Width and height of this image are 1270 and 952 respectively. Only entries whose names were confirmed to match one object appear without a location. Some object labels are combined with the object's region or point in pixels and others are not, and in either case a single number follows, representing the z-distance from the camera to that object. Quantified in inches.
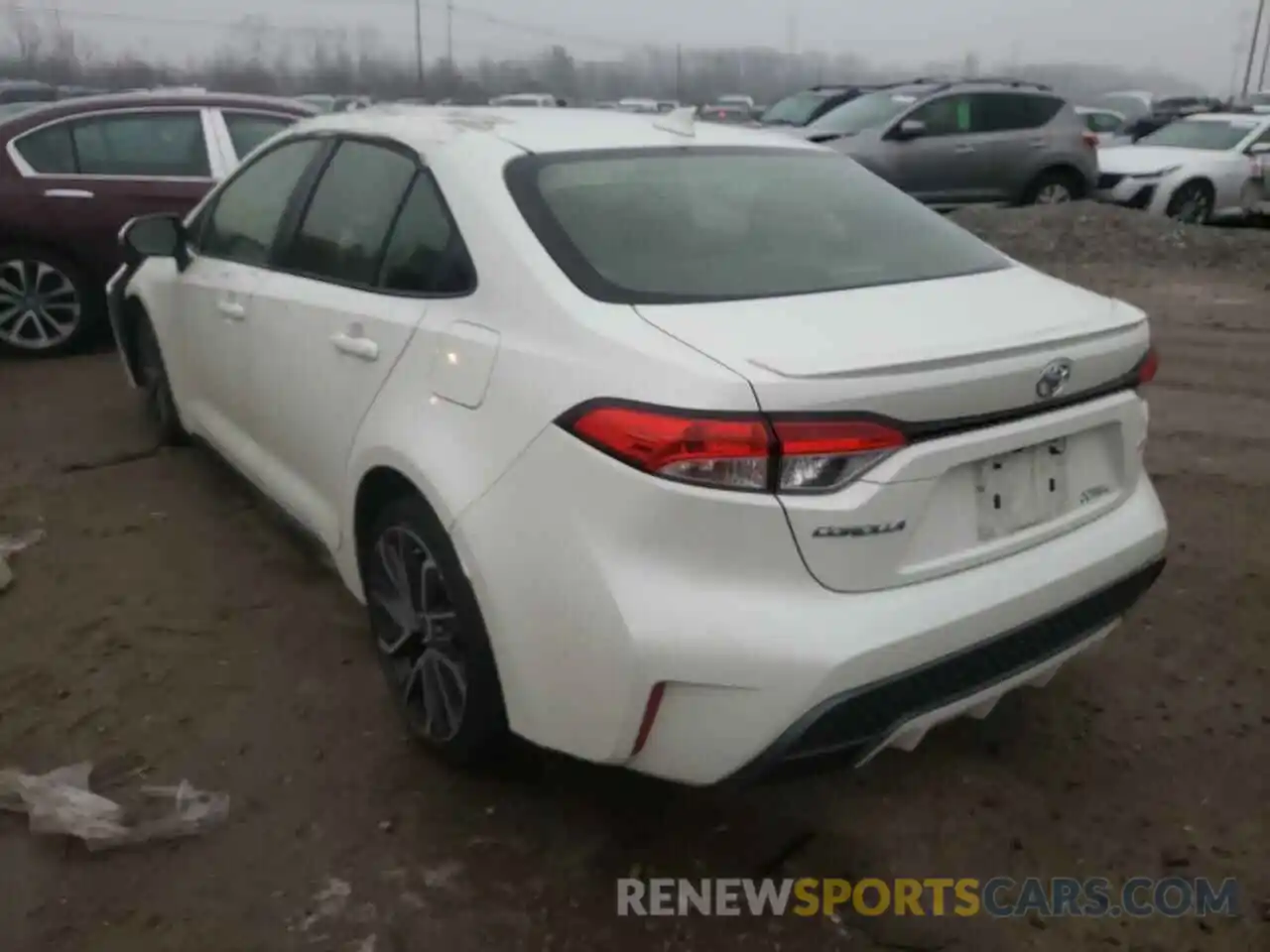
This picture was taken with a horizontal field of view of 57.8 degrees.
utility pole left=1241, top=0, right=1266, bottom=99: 2047.2
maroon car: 266.5
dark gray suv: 488.1
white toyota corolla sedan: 81.0
